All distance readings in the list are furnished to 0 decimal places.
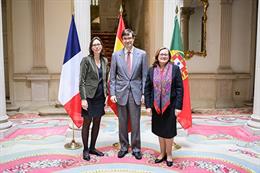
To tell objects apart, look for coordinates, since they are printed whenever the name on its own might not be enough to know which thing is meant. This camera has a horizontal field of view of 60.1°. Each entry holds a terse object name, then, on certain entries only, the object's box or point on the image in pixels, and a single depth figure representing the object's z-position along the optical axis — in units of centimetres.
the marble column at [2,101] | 404
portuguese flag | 360
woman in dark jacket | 299
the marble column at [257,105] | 420
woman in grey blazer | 318
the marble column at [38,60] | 585
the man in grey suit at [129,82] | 320
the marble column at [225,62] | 621
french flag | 351
